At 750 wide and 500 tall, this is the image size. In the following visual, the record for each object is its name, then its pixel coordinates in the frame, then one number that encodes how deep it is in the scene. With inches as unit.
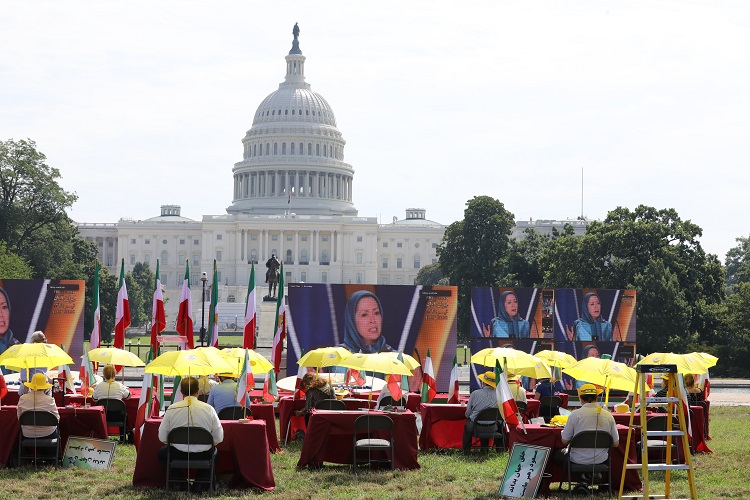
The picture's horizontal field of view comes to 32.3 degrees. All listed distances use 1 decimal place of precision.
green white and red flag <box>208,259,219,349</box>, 971.3
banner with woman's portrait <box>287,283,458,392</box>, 1424.7
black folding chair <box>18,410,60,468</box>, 661.9
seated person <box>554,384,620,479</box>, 604.4
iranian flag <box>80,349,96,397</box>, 802.2
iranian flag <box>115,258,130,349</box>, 929.6
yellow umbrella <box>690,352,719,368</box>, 840.2
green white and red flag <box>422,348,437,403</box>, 835.4
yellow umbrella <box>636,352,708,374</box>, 805.2
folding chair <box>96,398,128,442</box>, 788.0
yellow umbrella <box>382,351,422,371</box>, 905.1
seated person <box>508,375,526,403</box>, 803.4
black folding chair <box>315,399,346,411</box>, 764.6
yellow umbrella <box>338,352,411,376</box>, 791.1
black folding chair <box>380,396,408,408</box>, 842.2
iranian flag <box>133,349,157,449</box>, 686.5
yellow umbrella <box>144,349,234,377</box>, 664.4
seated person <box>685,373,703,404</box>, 807.7
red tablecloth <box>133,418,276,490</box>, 614.5
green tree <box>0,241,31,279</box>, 2438.5
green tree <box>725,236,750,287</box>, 5028.8
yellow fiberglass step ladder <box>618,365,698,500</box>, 509.7
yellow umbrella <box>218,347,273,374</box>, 775.1
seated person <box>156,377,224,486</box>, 593.0
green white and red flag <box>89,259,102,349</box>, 904.9
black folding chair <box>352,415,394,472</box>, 674.2
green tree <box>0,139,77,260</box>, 2881.4
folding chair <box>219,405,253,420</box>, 729.6
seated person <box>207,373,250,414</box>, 743.1
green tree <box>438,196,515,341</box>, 3395.7
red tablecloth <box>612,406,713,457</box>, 776.9
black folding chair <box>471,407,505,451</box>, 751.7
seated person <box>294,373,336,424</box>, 779.4
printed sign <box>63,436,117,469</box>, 676.7
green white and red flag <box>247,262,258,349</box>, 876.6
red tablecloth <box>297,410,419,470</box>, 682.8
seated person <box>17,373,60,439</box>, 665.6
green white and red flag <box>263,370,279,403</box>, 843.4
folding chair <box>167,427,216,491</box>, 593.6
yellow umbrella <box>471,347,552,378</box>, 847.7
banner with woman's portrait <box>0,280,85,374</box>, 1389.0
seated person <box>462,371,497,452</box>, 747.4
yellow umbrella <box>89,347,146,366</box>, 884.0
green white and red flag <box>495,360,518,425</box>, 626.4
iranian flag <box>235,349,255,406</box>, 695.7
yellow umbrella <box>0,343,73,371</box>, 759.1
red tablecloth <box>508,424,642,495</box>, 617.9
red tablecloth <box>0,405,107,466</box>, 705.6
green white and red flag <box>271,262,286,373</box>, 1024.0
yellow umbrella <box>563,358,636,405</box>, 727.1
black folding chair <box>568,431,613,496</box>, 602.9
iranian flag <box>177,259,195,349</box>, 869.2
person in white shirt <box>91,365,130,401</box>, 792.9
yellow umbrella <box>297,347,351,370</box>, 873.0
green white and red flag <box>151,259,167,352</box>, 780.6
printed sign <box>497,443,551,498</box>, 599.2
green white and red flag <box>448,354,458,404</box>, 854.5
